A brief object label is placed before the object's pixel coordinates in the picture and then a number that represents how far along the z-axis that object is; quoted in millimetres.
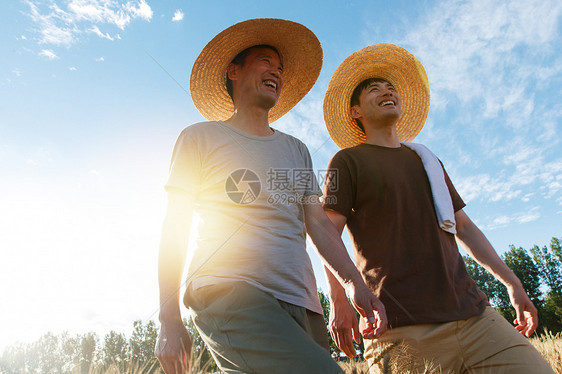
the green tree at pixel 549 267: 54219
